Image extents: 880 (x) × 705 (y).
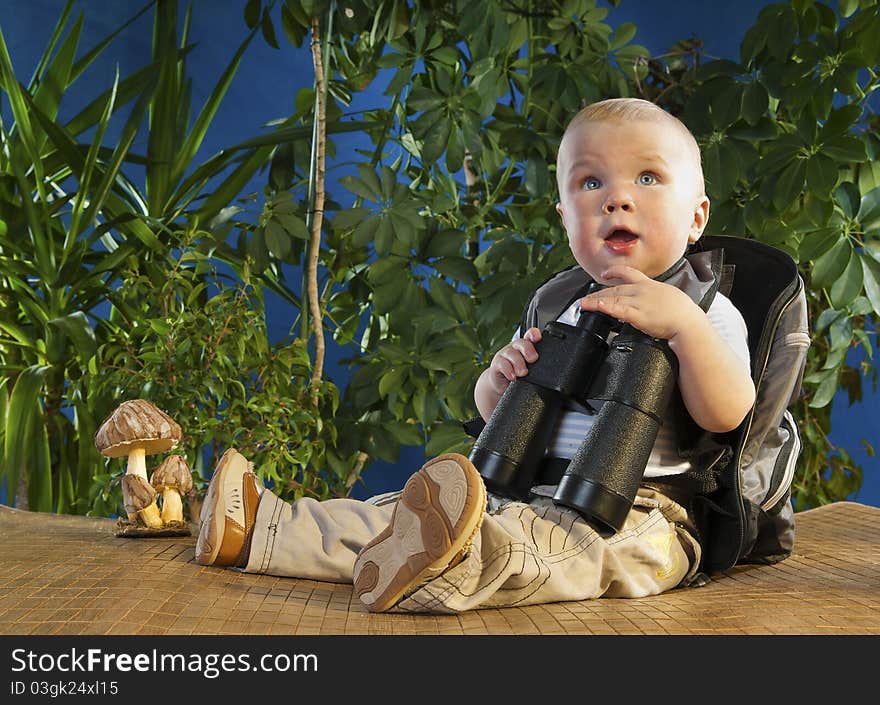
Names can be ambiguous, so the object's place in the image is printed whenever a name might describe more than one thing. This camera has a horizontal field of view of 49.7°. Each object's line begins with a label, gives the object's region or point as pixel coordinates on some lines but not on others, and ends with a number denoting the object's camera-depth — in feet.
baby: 2.77
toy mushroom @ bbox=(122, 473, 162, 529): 3.75
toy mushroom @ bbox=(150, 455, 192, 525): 3.85
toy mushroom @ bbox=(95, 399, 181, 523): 3.70
